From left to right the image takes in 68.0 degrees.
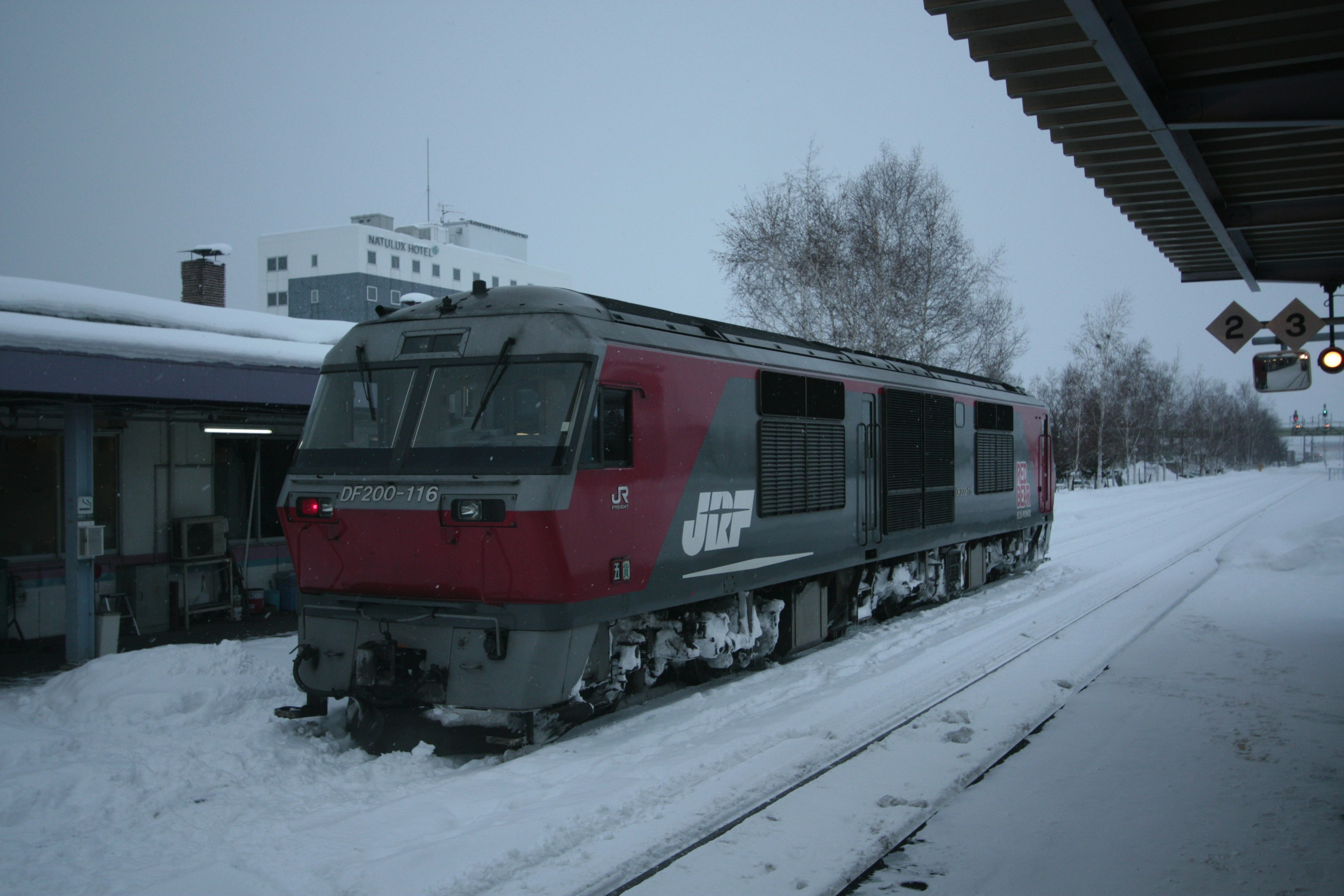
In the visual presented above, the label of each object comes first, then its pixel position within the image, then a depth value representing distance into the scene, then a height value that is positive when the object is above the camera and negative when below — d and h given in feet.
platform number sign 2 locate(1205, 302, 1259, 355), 36.76 +4.74
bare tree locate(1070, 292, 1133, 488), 161.17 +15.43
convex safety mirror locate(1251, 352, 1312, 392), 37.14 +3.11
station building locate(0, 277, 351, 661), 30.27 +0.64
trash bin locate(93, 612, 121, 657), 32.48 -5.41
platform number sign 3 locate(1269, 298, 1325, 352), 35.94 +4.66
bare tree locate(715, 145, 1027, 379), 94.94 +18.28
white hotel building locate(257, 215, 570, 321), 226.99 +48.08
